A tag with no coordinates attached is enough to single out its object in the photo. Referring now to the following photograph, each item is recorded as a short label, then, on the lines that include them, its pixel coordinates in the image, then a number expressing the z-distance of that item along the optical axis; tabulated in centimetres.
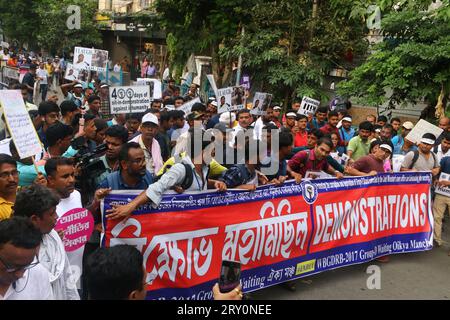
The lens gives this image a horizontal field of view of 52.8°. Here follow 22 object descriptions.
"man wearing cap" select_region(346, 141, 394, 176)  592
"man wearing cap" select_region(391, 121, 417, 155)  782
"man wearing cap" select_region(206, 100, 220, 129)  892
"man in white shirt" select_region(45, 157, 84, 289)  332
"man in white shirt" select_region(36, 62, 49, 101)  1895
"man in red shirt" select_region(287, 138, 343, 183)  548
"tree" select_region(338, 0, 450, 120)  948
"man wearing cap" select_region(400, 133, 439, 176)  667
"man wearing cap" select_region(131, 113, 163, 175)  546
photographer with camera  457
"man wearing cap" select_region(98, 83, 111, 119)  1008
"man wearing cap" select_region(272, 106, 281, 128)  1012
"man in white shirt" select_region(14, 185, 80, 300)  269
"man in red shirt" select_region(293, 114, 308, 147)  808
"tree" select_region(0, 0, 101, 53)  2956
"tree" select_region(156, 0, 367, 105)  1484
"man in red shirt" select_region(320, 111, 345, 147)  793
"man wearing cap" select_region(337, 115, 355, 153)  859
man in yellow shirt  327
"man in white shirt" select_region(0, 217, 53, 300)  228
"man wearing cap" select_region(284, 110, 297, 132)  911
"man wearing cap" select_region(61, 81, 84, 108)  1032
